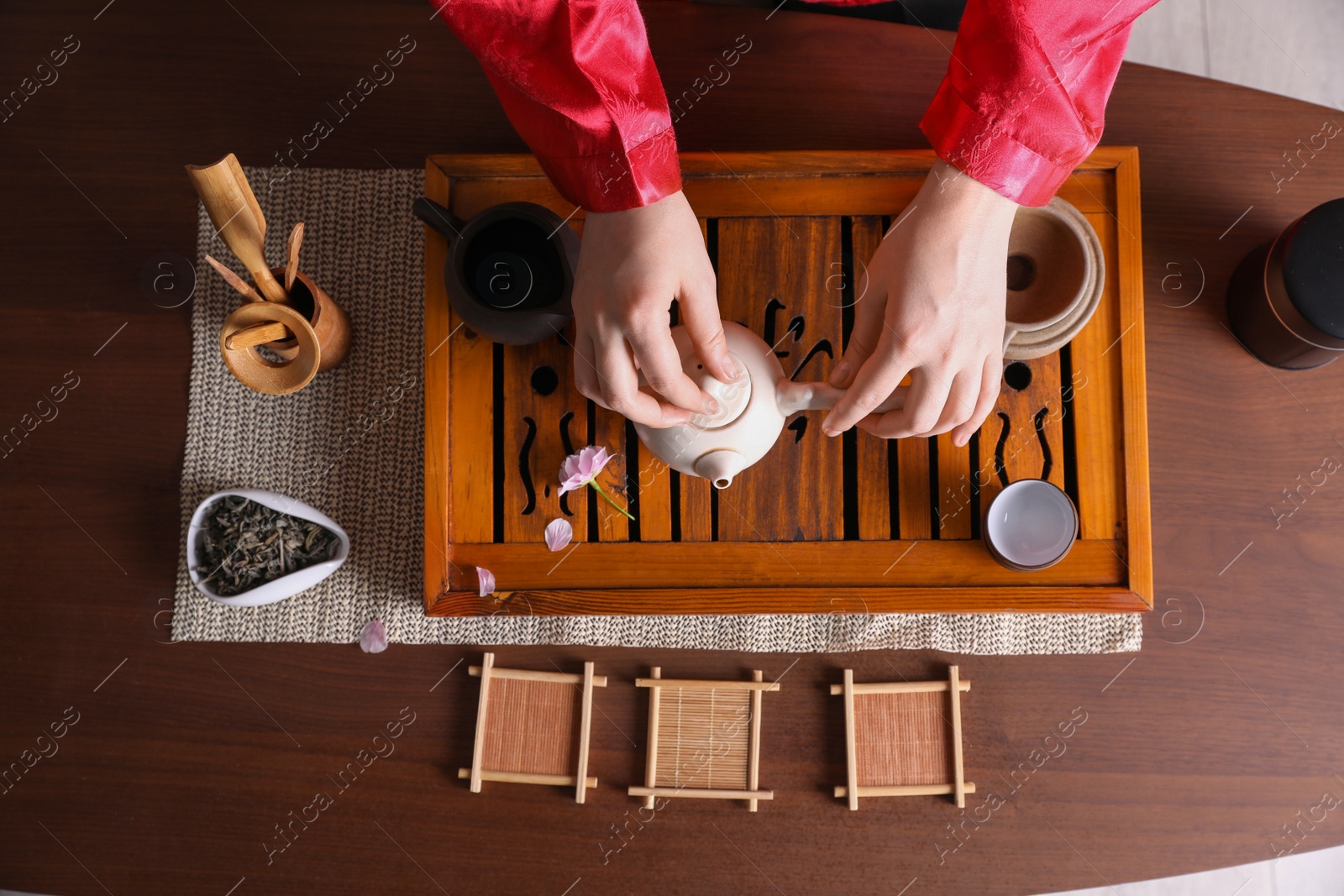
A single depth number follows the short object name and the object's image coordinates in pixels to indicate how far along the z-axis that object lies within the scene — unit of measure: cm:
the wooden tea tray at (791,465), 96
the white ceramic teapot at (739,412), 80
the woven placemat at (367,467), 105
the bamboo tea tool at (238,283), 81
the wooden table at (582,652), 104
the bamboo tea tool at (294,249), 85
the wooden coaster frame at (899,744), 102
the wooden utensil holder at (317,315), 97
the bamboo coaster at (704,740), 103
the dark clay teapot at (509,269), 88
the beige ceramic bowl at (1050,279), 88
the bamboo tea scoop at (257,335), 87
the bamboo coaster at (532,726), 104
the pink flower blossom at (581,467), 93
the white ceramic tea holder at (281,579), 97
